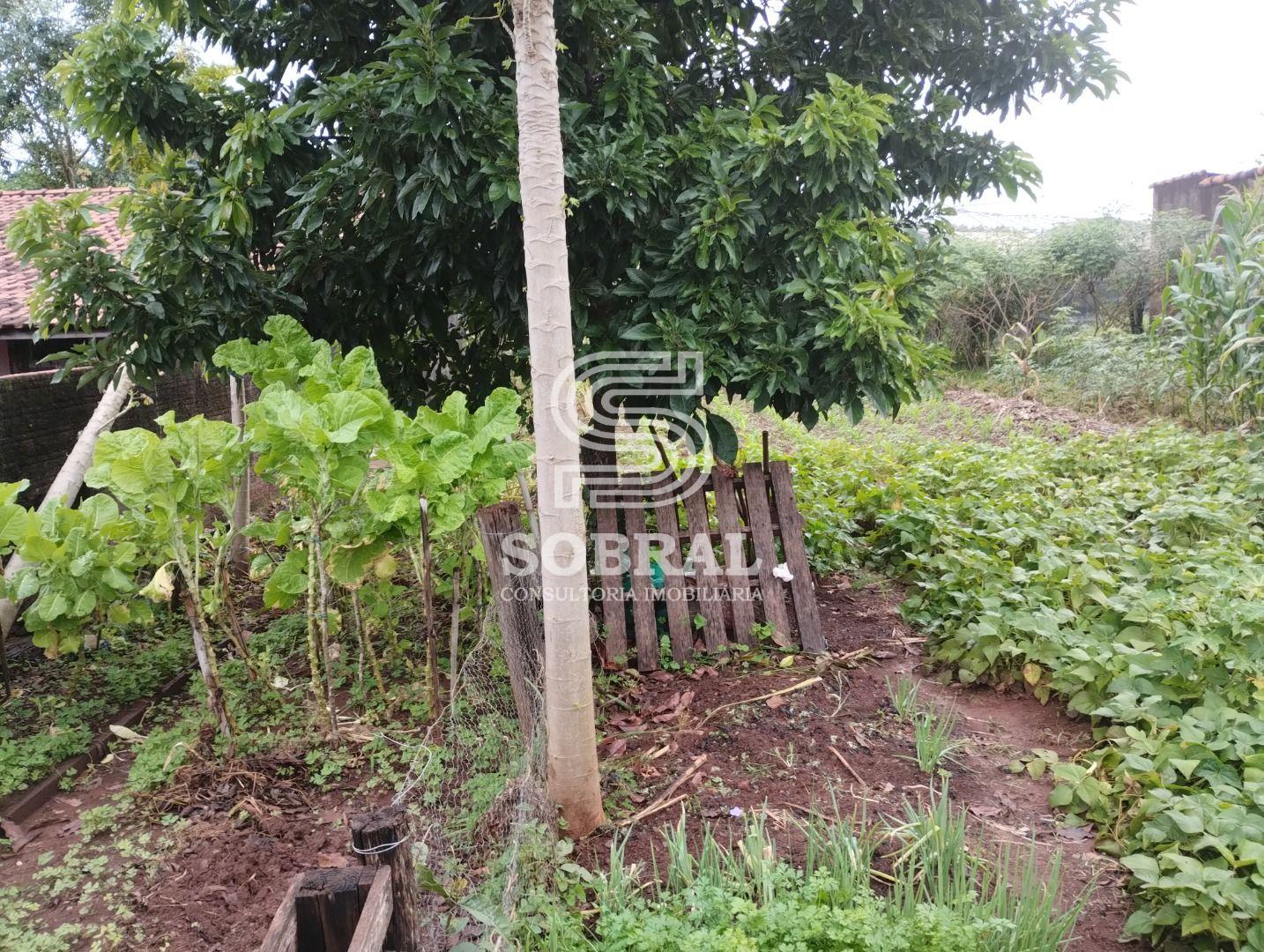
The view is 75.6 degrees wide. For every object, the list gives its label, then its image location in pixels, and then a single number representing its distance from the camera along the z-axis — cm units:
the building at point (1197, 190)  1293
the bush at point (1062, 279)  1298
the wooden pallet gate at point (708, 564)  434
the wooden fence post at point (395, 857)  180
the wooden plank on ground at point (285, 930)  164
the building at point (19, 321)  760
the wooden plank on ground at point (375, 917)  164
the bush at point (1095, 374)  964
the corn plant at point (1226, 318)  714
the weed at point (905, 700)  360
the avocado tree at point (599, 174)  342
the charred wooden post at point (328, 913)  174
